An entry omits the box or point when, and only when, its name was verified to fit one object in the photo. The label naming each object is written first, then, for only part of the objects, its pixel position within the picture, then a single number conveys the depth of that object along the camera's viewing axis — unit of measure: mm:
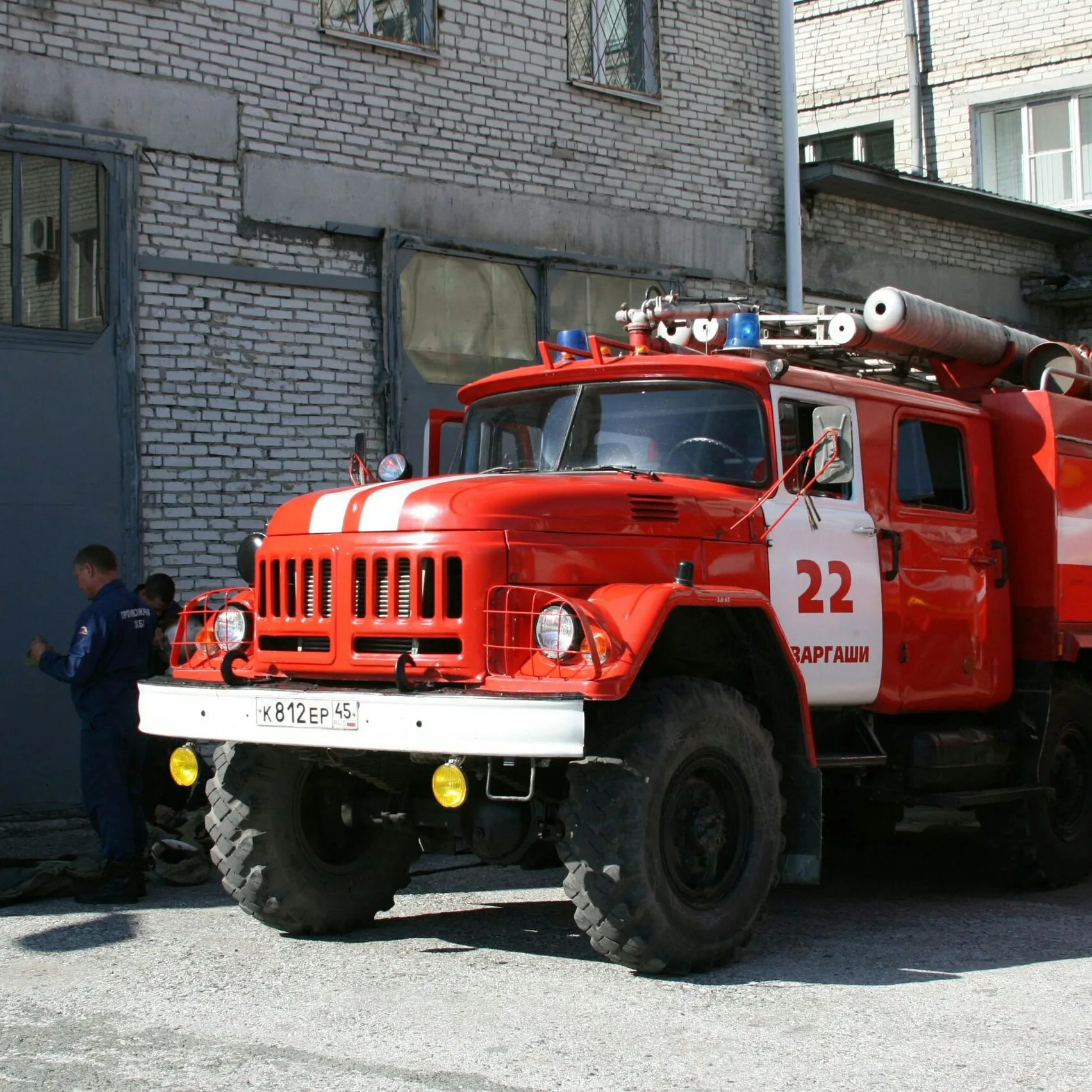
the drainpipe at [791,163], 14594
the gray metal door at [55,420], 10023
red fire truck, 5789
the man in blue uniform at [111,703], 7848
